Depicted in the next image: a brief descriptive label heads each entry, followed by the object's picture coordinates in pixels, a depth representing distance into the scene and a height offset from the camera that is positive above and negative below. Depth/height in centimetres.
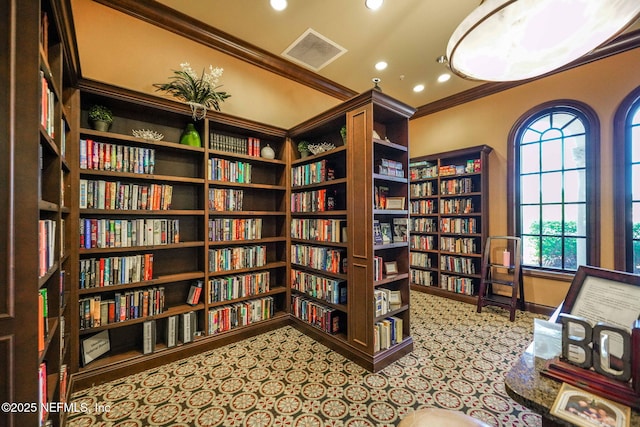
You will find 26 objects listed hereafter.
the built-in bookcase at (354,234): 235 -20
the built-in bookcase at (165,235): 210 -19
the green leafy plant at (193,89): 246 +123
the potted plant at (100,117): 212 +83
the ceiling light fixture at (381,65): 352 +209
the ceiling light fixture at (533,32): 116 +92
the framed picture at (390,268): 263 -56
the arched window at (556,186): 329 +40
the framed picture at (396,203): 262 +12
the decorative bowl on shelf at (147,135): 235 +76
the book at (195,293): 258 -79
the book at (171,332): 241 -111
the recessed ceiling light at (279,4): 247 +207
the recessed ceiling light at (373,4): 247 +207
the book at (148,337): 228 -109
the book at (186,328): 247 -109
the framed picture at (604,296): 93 -33
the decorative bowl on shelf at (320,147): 294 +79
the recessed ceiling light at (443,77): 386 +211
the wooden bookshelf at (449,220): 402 -10
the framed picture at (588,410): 67 -55
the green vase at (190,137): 257 +79
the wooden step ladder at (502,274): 347 -90
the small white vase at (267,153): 313 +77
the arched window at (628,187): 301 +32
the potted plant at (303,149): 313 +82
